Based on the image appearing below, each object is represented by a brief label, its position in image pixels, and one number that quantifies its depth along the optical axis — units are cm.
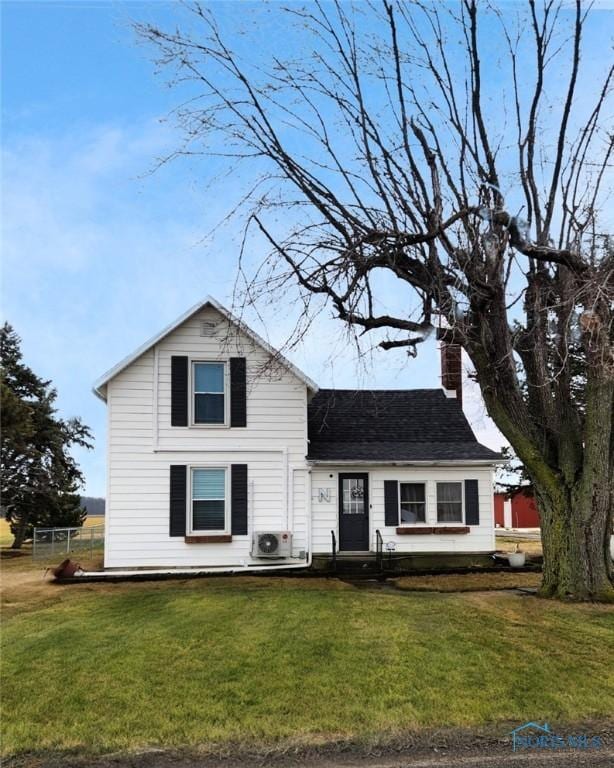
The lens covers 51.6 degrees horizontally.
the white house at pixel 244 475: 1446
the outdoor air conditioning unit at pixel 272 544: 1439
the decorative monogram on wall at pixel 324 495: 1520
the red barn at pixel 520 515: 3378
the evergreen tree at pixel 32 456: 2261
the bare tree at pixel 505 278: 992
